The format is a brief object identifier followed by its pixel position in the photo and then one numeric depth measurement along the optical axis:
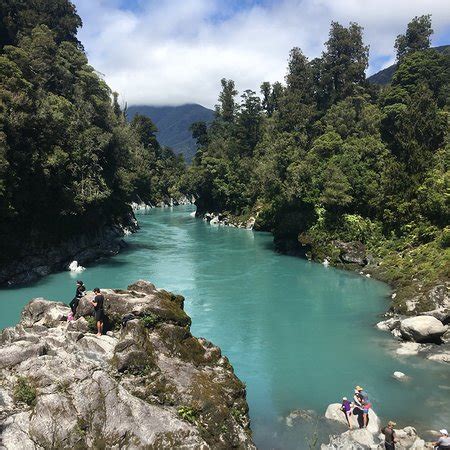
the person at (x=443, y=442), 14.72
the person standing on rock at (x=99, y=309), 18.29
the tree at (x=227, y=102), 113.88
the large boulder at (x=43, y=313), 19.88
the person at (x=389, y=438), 15.25
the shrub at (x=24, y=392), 14.23
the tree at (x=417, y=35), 80.50
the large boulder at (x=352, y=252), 46.59
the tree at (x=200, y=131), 122.56
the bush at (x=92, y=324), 18.45
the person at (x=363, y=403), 17.25
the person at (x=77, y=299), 19.55
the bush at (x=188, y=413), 15.39
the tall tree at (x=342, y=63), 80.88
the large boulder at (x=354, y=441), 15.88
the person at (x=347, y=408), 17.84
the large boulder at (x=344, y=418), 17.43
